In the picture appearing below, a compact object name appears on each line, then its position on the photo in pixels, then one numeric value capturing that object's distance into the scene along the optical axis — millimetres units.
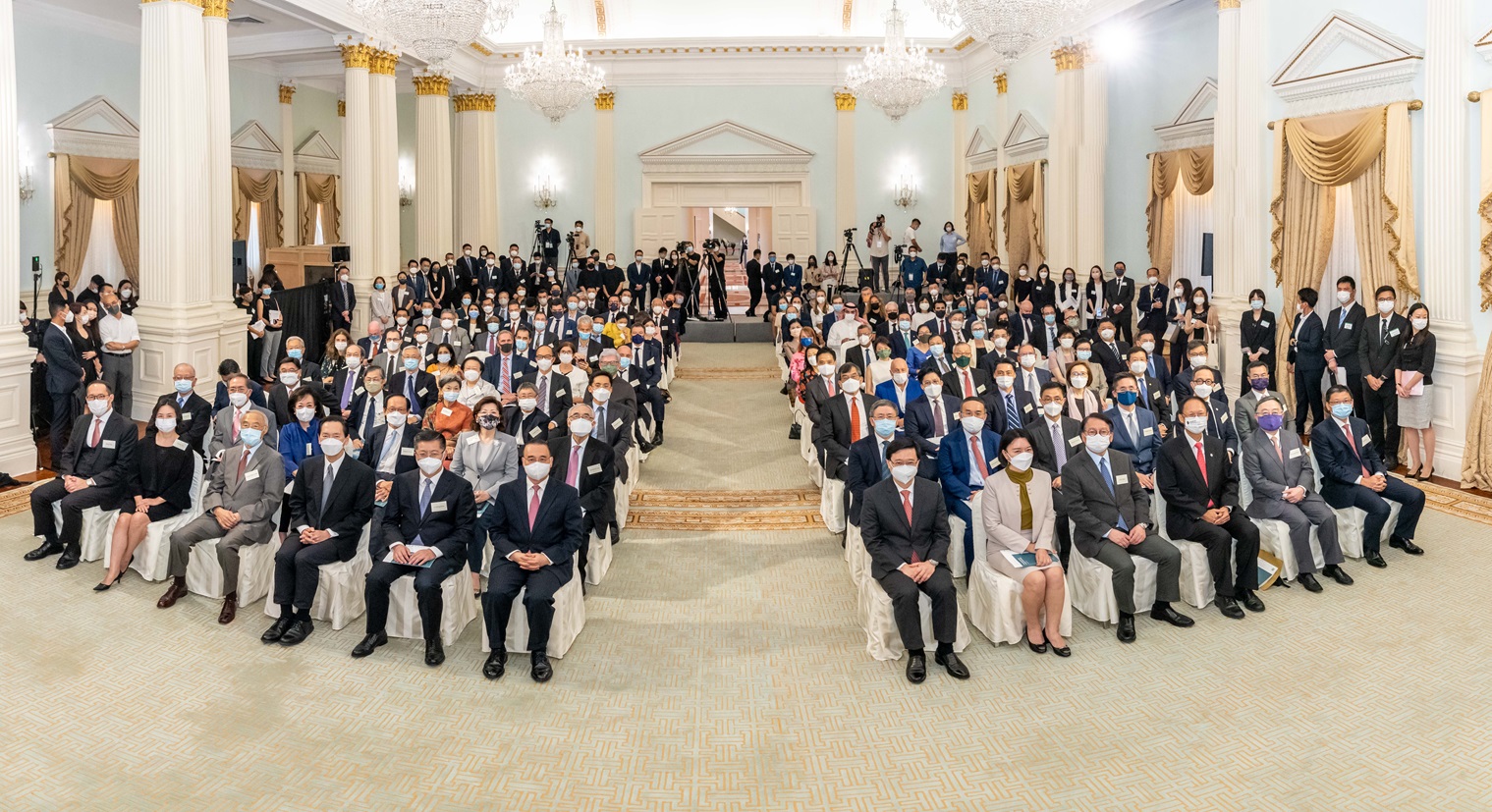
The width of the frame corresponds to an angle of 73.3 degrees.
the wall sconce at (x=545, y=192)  23062
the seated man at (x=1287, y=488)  7047
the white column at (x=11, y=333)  9664
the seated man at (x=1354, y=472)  7516
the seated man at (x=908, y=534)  5938
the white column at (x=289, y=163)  21188
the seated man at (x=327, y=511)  6309
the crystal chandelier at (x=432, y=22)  10641
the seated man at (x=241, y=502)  6758
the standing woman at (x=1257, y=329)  11500
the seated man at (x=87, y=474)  7375
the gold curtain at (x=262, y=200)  20016
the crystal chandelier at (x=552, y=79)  15938
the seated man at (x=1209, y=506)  6645
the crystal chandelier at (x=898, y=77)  16234
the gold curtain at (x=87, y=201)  15984
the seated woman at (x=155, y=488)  7055
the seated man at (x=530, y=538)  5895
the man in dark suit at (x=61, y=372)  9961
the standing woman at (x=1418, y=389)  9430
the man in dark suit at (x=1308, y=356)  10617
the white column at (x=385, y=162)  16344
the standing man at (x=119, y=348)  11180
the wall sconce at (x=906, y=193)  23094
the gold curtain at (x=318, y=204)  21953
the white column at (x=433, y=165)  19656
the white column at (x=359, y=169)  15961
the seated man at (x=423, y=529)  6117
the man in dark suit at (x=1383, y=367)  9680
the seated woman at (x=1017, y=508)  6355
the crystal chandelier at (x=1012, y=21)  10148
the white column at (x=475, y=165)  22625
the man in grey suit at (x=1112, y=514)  6449
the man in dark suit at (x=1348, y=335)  10180
